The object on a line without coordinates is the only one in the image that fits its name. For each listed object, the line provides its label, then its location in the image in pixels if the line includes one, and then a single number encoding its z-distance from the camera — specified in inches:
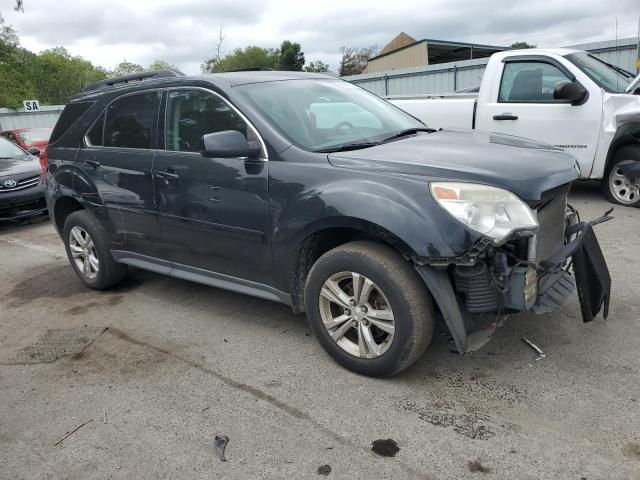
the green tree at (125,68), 3481.8
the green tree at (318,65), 2578.0
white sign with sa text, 815.5
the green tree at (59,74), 2687.0
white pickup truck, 254.8
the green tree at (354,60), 2605.8
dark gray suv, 109.7
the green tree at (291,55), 2353.1
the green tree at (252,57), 3034.0
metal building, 1041.5
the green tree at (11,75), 1388.2
